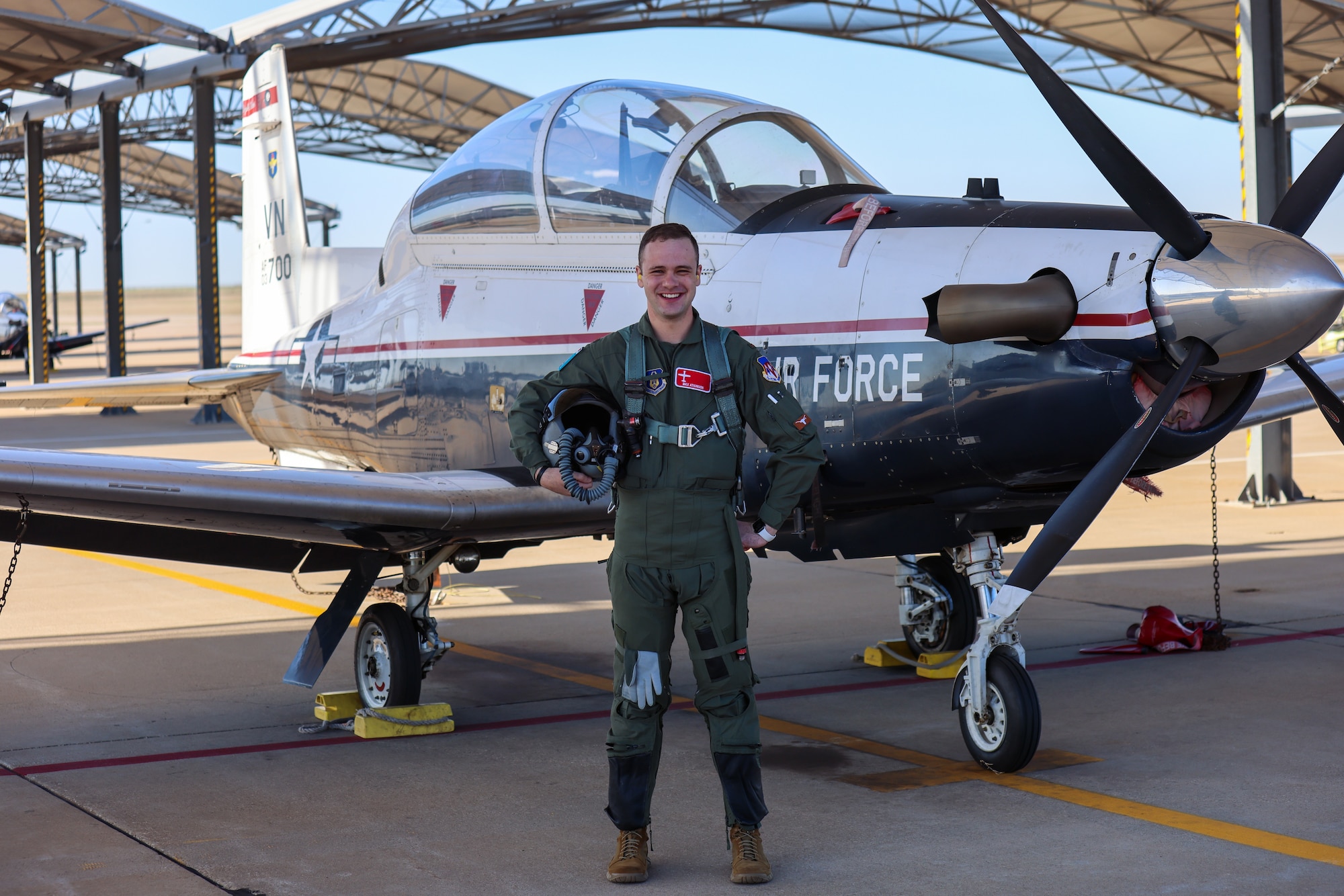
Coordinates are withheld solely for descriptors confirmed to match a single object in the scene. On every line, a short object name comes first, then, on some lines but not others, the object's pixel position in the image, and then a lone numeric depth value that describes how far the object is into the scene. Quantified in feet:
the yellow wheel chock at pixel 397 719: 17.94
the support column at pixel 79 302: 186.62
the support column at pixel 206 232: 76.59
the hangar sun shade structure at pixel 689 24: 66.33
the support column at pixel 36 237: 89.71
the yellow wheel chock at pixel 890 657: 21.38
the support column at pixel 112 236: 82.79
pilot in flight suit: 12.00
